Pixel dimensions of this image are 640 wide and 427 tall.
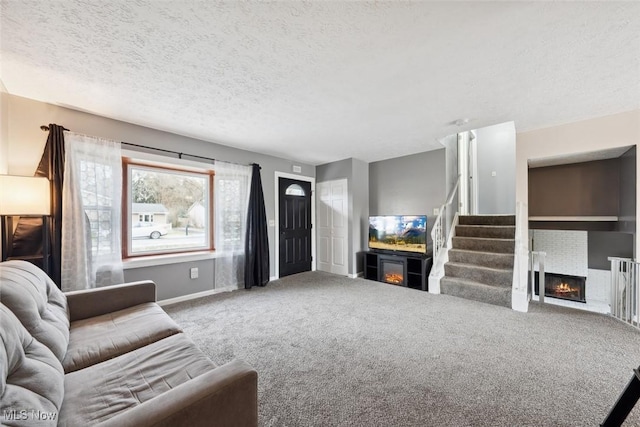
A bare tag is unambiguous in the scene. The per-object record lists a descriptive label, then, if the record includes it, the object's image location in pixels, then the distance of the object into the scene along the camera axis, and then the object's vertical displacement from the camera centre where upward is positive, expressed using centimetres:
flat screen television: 414 -32
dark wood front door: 479 -21
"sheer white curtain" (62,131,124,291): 258 +3
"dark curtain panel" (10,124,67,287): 235 +16
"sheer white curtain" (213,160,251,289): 382 -8
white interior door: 496 -24
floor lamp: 197 +11
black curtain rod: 251 +89
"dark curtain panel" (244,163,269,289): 401 -43
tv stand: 405 -95
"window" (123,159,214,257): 324 +9
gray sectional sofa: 83 -71
